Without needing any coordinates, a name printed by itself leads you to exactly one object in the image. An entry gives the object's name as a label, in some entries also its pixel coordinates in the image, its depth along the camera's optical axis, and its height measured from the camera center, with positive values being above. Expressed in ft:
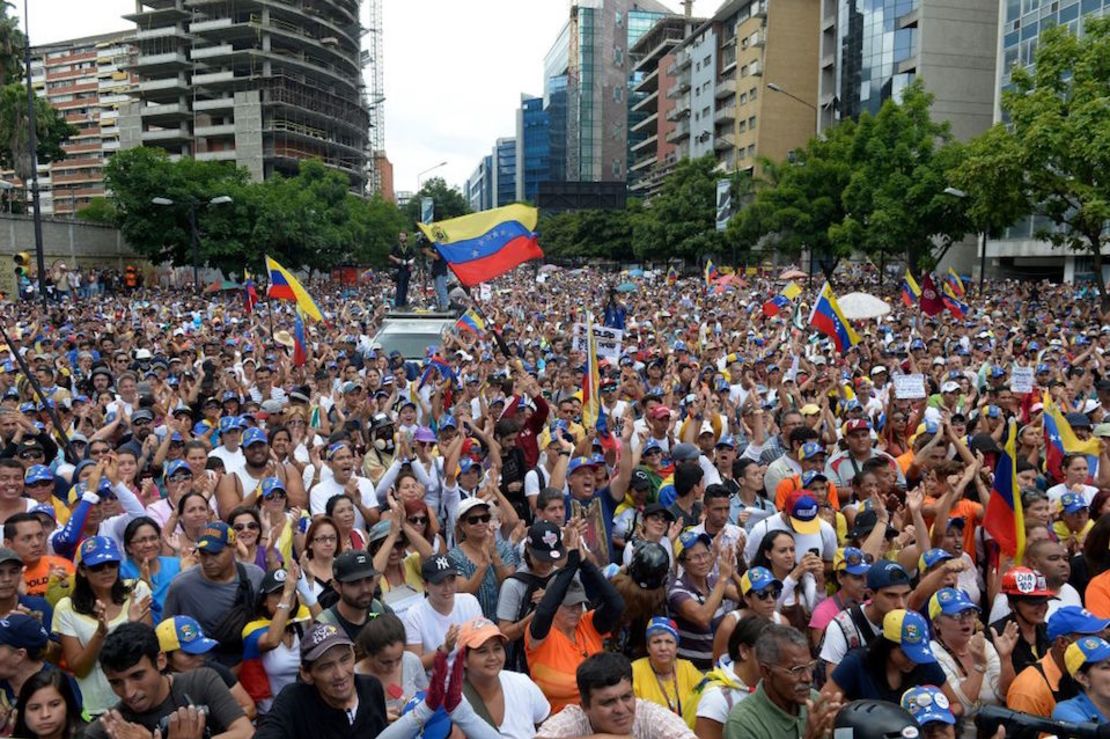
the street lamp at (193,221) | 108.43 +6.06
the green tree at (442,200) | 287.75 +22.81
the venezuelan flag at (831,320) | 45.75 -2.23
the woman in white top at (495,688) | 12.22 -5.49
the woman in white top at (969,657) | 13.61 -5.58
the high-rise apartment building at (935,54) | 159.94 +38.64
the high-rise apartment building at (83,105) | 389.37 +72.19
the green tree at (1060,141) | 69.26 +10.22
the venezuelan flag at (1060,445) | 25.95 -4.75
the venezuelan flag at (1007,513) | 18.67 -4.81
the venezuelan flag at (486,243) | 48.49 +1.54
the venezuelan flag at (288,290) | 49.90 -0.96
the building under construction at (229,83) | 245.45 +49.92
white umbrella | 54.70 -1.87
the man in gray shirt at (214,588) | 14.73 -5.04
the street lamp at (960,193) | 88.04 +7.83
